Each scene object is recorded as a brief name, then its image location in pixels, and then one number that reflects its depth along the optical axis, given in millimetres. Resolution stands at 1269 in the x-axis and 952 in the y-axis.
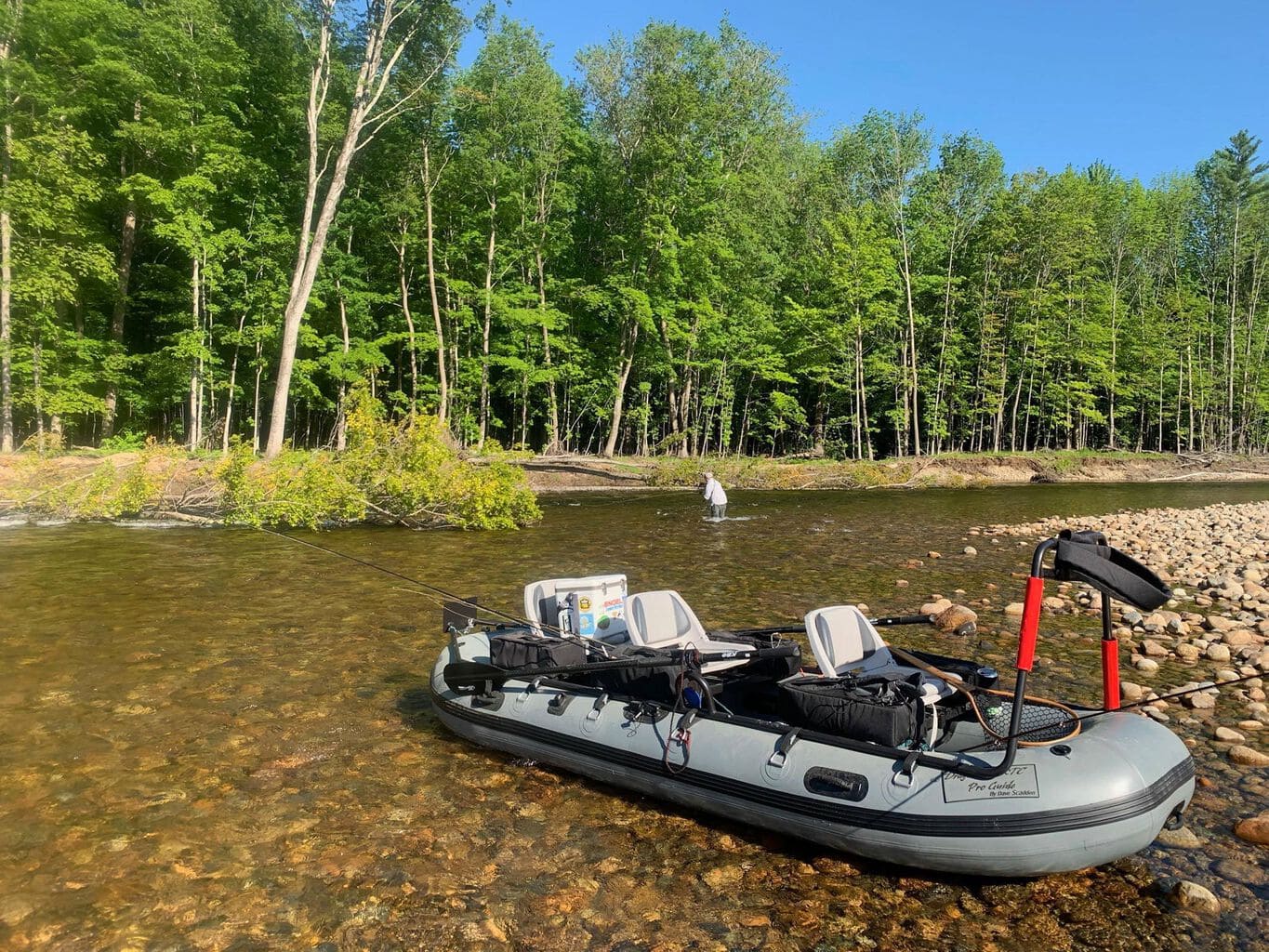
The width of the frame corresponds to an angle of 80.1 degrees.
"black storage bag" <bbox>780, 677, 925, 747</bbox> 4477
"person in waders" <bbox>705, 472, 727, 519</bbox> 19338
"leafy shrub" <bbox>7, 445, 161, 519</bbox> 16016
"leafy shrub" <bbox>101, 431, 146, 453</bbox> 23734
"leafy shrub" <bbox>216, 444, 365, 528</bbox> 15797
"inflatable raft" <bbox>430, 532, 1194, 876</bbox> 3930
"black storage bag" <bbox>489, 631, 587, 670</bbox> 5961
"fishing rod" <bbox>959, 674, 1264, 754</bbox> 4163
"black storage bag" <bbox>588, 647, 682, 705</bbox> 5605
